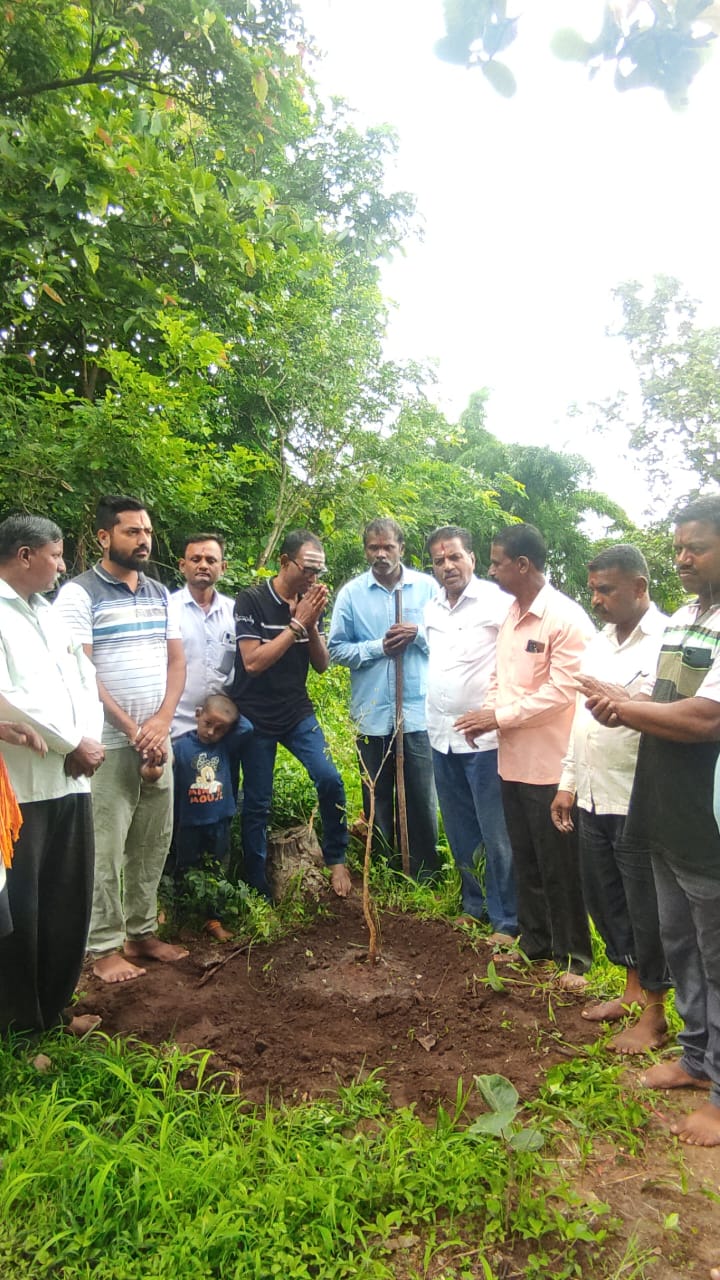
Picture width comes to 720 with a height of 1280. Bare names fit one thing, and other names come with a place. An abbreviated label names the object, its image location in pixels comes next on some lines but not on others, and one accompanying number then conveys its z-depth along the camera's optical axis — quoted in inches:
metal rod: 168.9
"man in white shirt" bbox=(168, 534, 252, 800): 159.0
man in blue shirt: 172.2
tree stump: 165.8
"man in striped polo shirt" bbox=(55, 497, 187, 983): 132.1
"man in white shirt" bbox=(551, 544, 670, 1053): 112.7
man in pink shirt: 136.4
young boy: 154.0
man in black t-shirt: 157.6
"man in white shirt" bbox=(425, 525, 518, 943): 150.1
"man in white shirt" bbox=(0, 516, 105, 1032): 105.8
